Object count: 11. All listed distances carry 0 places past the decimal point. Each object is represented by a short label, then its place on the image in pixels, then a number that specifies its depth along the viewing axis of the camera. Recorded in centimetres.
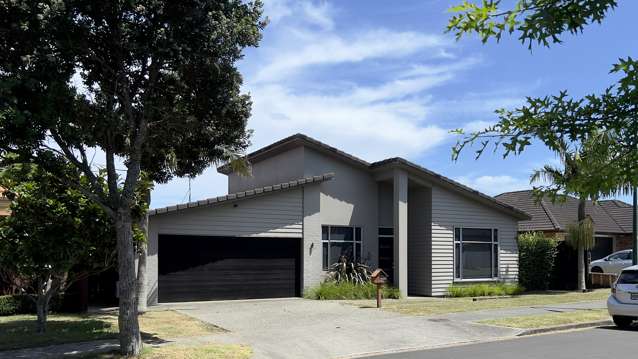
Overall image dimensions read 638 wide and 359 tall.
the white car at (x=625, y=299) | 1410
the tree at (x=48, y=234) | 1252
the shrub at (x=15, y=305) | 1542
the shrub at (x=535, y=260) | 2470
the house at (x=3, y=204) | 2195
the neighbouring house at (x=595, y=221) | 2944
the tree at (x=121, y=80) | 915
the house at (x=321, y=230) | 1895
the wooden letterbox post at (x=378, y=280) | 1762
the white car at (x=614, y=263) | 2803
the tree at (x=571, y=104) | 337
